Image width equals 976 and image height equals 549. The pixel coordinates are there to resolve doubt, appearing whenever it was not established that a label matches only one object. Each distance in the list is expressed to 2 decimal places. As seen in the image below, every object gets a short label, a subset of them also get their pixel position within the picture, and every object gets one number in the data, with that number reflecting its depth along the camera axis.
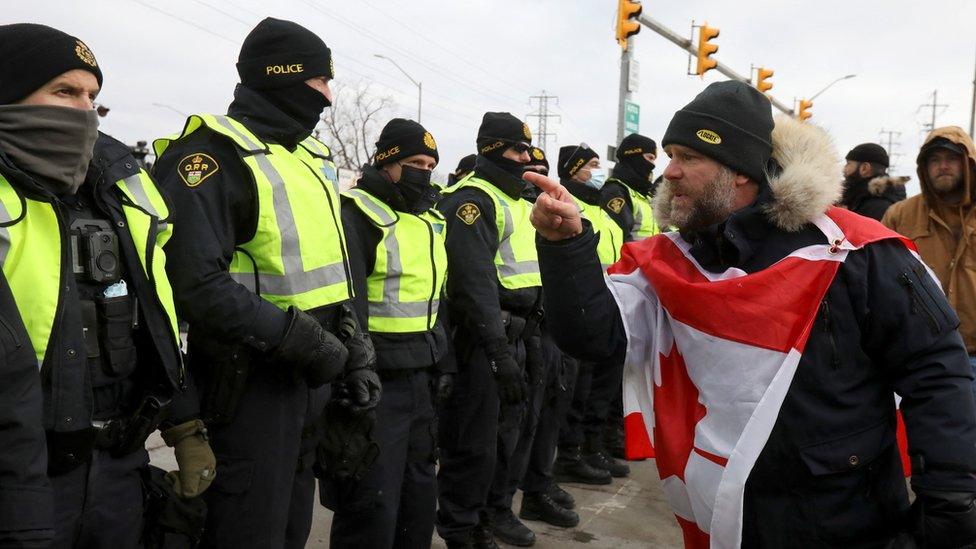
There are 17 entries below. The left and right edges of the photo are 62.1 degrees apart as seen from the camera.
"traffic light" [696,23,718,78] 13.73
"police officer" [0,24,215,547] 1.82
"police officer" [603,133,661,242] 6.62
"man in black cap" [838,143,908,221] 6.09
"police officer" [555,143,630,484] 5.89
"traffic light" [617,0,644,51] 11.53
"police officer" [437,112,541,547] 4.16
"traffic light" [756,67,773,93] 17.80
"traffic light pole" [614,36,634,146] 12.51
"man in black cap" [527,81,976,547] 2.12
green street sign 12.51
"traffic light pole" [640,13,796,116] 12.29
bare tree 37.56
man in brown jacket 4.17
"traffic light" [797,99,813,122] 23.66
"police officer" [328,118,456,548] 3.40
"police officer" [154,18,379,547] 2.53
